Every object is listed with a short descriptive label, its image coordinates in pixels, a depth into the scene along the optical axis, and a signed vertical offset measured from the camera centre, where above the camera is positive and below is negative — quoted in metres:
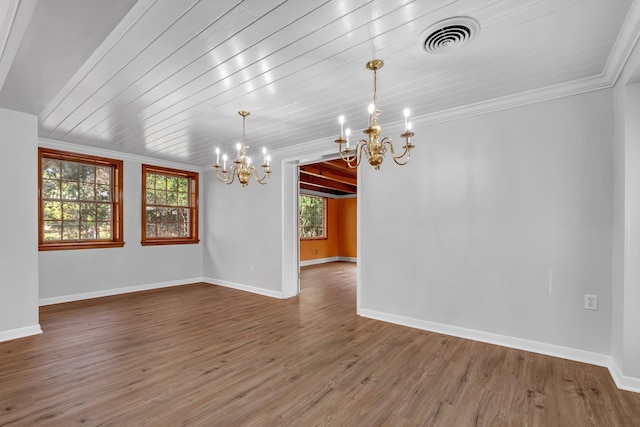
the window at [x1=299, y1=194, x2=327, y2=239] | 9.65 -0.14
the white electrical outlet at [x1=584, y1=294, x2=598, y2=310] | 2.78 -0.78
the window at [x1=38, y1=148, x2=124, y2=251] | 4.88 +0.17
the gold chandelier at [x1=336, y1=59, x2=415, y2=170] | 2.30 +0.56
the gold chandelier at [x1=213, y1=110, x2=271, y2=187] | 3.44 +0.50
